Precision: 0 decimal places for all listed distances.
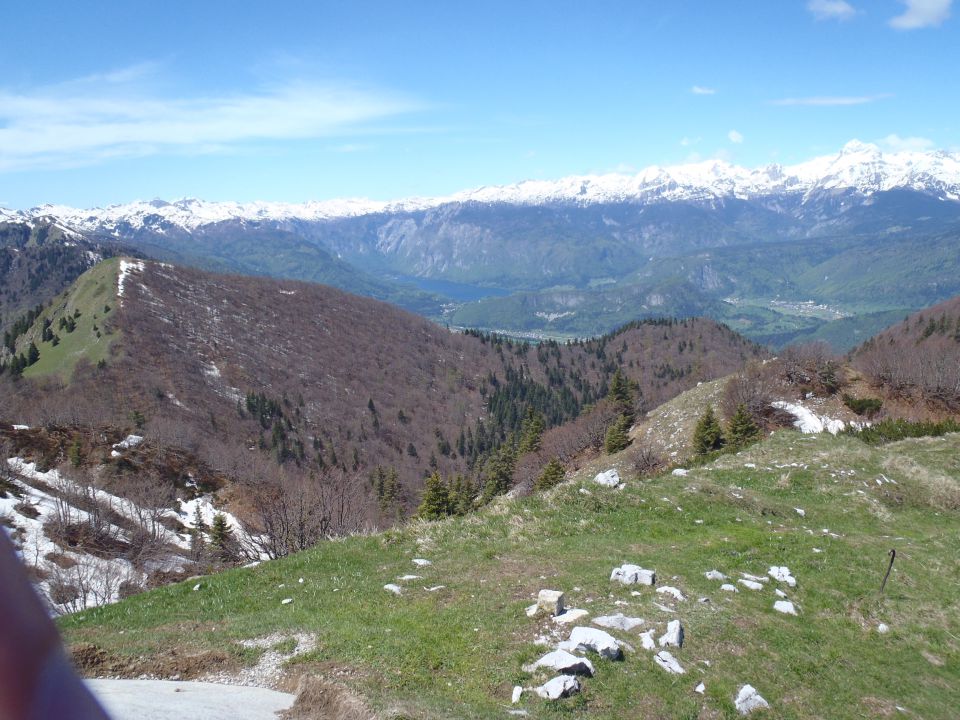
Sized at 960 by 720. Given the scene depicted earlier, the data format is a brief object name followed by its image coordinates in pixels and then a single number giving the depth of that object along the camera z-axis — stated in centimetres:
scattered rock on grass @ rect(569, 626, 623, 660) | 1164
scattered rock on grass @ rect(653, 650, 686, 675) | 1163
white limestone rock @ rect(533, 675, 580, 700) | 1046
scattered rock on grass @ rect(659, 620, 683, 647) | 1238
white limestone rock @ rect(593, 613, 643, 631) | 1290
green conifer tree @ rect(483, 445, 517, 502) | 7431
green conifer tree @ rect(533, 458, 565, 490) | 5534
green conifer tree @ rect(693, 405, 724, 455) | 5152
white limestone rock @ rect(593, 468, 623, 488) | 2858
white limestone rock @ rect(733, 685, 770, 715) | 1085
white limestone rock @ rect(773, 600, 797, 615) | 1506
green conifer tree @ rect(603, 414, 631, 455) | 6531
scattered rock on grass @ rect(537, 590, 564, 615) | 1334
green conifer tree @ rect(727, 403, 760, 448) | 4994
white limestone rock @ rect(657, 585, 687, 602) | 1467
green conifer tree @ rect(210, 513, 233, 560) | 3705
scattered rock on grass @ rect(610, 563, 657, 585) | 1548
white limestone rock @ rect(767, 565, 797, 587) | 1672
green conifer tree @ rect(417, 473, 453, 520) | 4588
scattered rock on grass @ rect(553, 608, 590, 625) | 1299
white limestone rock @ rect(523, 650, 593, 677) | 1109
